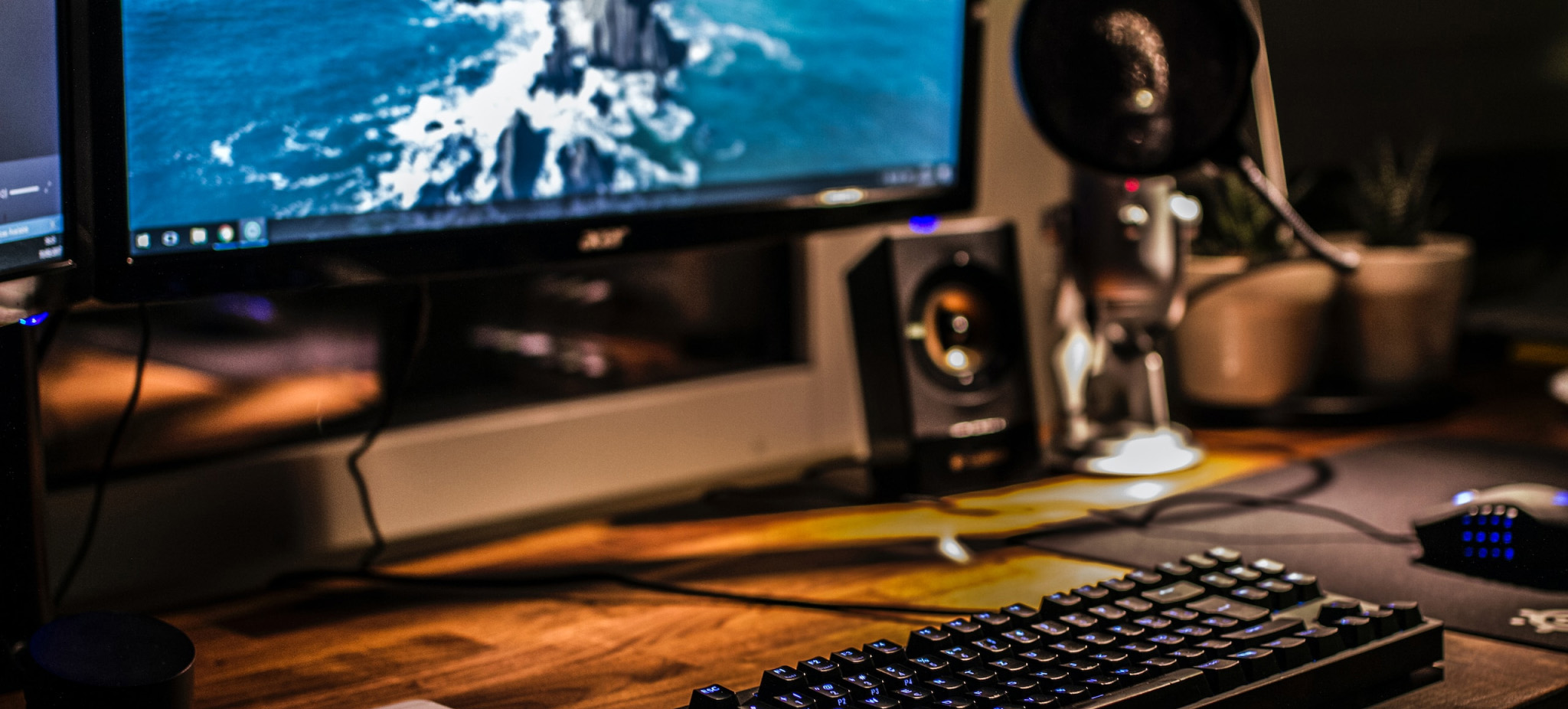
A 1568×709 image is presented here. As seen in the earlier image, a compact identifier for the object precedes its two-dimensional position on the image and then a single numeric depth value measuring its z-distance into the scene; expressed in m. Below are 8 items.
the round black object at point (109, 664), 0.56
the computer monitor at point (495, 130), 0.71
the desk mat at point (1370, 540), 0.75
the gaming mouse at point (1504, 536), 0.79
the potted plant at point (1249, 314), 1.24
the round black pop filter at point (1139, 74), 1.01
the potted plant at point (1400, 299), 1.29
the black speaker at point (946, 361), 1.06
